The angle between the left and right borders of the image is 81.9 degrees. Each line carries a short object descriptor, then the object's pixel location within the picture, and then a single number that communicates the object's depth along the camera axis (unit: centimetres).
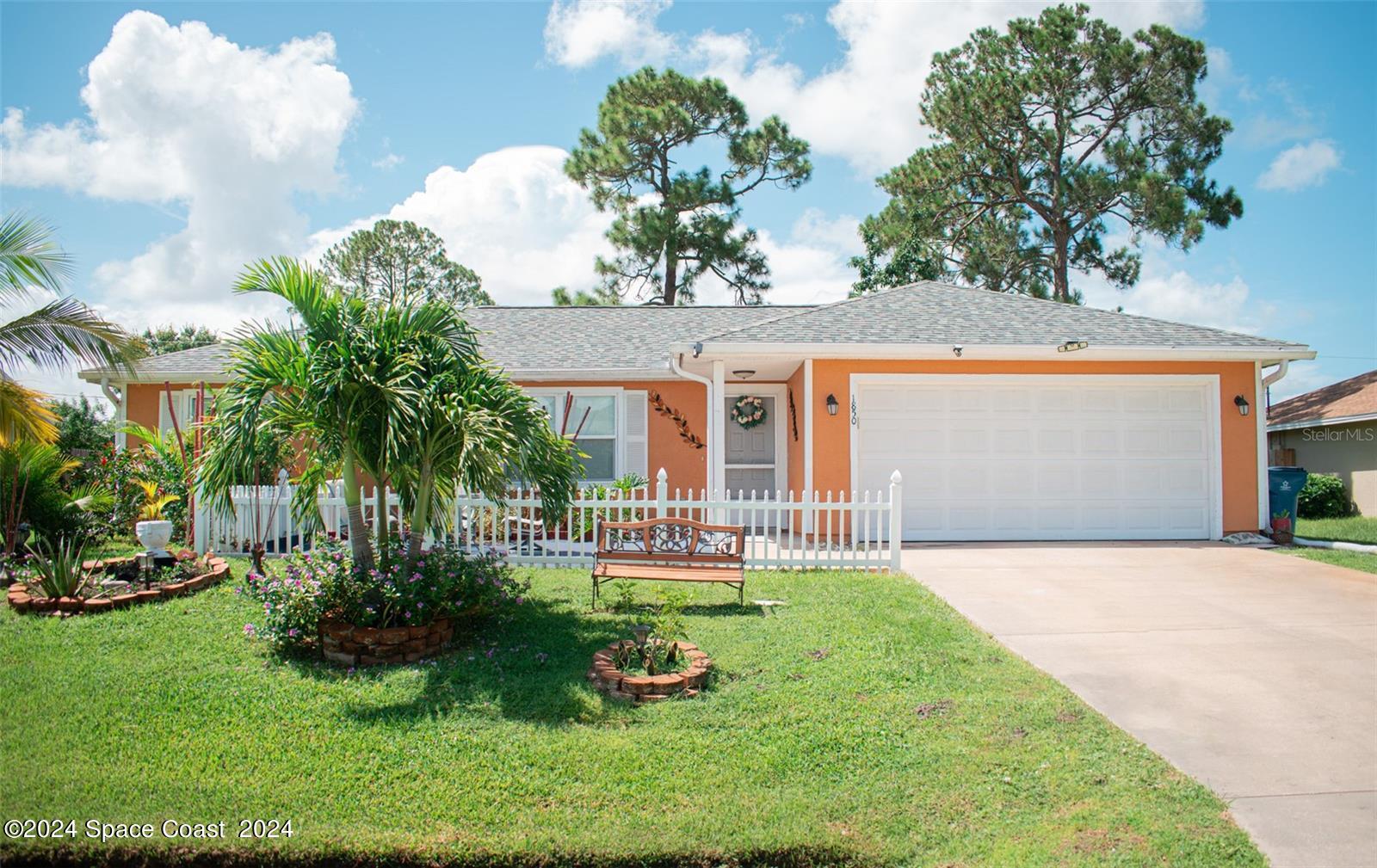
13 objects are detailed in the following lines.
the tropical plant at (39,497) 889
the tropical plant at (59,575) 655
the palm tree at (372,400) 532
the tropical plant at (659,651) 502
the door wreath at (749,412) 1345
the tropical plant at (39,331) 863
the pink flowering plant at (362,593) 546
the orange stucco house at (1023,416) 1064
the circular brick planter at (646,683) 472
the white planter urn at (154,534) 753
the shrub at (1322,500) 1645
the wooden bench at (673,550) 702
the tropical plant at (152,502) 940
